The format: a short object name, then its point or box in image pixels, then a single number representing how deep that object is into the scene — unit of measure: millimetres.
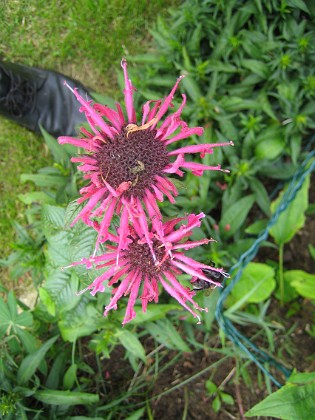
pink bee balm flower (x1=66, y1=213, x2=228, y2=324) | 155
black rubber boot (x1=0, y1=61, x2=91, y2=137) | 292
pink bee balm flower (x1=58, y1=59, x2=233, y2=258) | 147
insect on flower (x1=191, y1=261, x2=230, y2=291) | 163
